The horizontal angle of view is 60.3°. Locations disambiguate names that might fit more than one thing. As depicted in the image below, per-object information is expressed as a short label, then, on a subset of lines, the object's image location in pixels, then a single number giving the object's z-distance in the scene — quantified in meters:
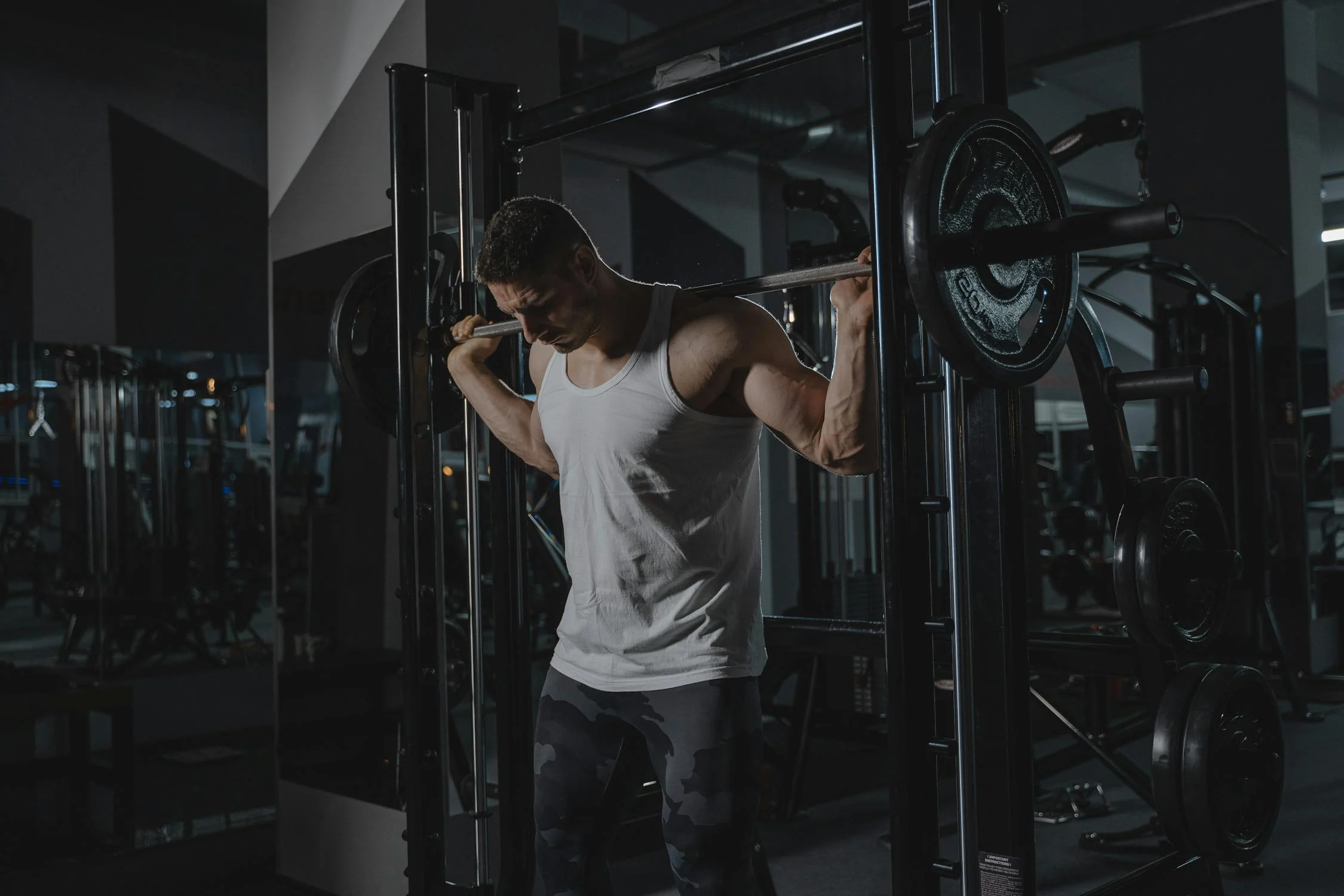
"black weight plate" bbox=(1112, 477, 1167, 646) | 2.13
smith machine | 1.46
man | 1.66
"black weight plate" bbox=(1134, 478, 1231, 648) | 2.11
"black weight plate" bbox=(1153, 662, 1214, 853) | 2.04
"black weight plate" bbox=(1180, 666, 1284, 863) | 2.02
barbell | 1.37
